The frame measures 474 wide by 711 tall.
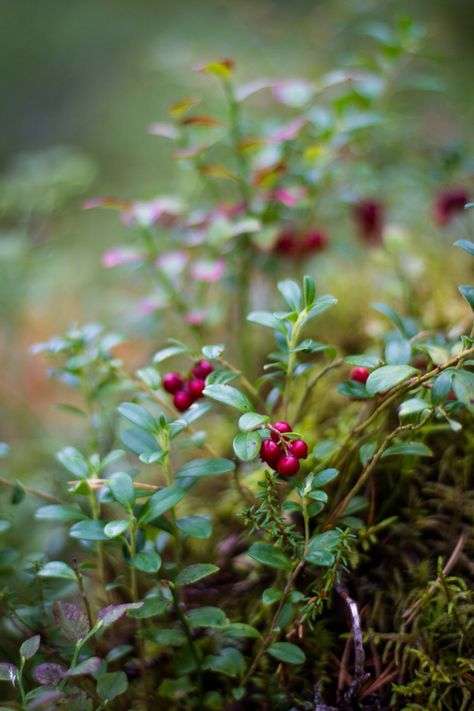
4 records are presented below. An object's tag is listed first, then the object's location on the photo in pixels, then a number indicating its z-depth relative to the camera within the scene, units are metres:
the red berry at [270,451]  0.50
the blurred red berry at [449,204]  0.68
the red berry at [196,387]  0.54
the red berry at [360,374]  0.54
